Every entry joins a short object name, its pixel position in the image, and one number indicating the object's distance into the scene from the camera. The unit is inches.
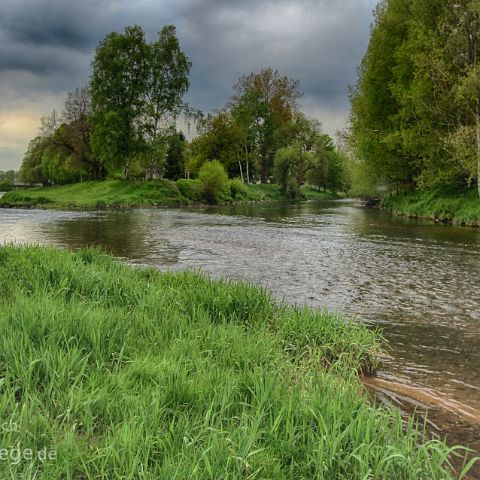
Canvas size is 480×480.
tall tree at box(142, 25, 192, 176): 2365.9
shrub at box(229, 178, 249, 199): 2645.2
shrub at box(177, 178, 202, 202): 2329.0
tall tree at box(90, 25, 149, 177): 2300.7
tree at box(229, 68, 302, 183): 3201.3
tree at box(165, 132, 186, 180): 3461.4
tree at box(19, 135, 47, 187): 3707.9
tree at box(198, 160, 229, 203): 2345.0
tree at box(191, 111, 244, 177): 3142.2
